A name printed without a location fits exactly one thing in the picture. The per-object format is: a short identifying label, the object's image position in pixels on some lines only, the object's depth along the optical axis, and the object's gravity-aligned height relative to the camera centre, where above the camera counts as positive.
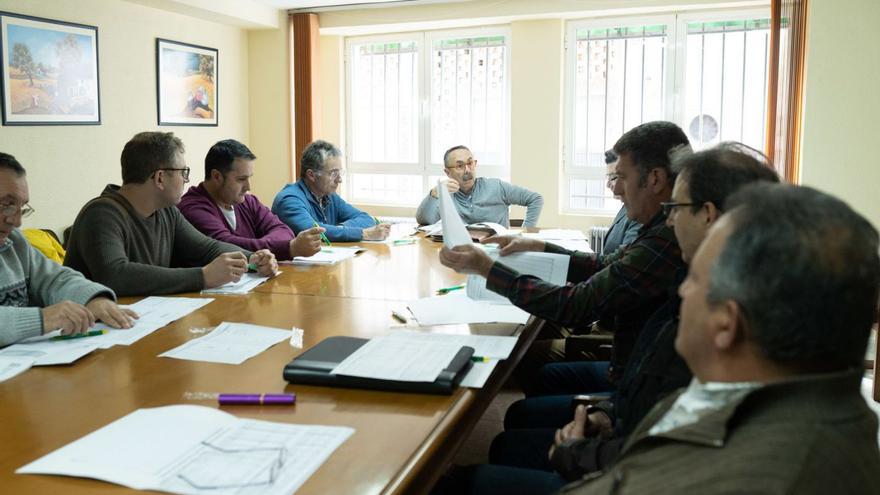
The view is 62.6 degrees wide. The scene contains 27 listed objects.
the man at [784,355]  0.75 -0.20
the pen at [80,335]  1.89 -0.42
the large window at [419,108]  6.55 +0.63
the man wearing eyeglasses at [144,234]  2.44 -0.21
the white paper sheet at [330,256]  3.24 -0.38
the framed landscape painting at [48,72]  4.61 +0.69
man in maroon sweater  3.22 -0.13
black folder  1.50 -0.42
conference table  1.16 -0.45
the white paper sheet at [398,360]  1.54 -0.42
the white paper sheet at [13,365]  1.61 -0.44
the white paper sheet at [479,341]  1.78 -0.43
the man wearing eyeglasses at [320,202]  3.92 -0.15
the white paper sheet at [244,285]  2.54 -0.40
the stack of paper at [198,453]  1.09 -0.46
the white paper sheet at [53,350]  1.70 -0.43
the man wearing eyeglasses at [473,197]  4.71 -0.14
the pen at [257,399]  1.43 -0.44
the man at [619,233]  3.14 -0.27
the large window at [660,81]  5.82 +0.77
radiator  6.06 -0.52
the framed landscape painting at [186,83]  5.95 +0.78
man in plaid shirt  1.76 -0.24
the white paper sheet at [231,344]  1.76 -0.43
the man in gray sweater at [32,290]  1.83 -0.34
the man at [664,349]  1.42 -0.36
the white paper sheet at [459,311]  2.13 -0.42
